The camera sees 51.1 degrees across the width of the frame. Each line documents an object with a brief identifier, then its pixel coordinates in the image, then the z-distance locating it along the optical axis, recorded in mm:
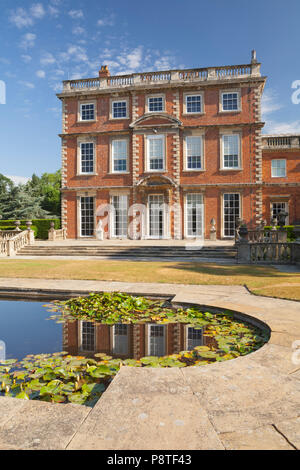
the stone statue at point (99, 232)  23283
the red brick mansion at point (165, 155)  22016
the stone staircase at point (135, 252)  15562
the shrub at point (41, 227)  24047
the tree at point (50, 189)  48219
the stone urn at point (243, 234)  13494
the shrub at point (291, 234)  18984
